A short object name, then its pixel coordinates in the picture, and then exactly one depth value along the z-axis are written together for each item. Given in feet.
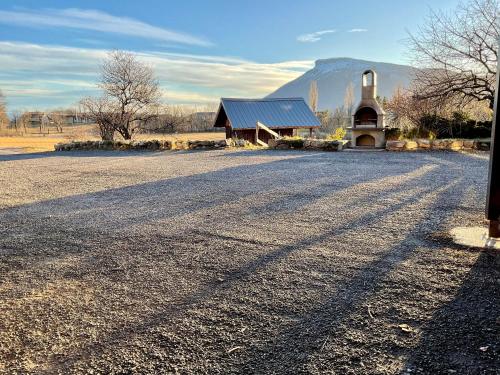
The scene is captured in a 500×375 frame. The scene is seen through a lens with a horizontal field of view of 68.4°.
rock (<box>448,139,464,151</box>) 36.85
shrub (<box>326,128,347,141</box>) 55.26
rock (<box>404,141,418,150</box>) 37.47
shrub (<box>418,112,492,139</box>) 41.01
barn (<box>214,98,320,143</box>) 68.90
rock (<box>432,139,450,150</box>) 36.88
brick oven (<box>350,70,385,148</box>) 40.65
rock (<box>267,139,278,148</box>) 44.80
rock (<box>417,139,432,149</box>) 37.22
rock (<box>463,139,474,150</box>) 37.07
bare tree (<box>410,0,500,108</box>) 36.91
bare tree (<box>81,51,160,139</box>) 64.13
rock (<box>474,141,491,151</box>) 36.78
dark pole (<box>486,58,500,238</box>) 9.95
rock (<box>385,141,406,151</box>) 37.65
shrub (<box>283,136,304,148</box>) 43.27
